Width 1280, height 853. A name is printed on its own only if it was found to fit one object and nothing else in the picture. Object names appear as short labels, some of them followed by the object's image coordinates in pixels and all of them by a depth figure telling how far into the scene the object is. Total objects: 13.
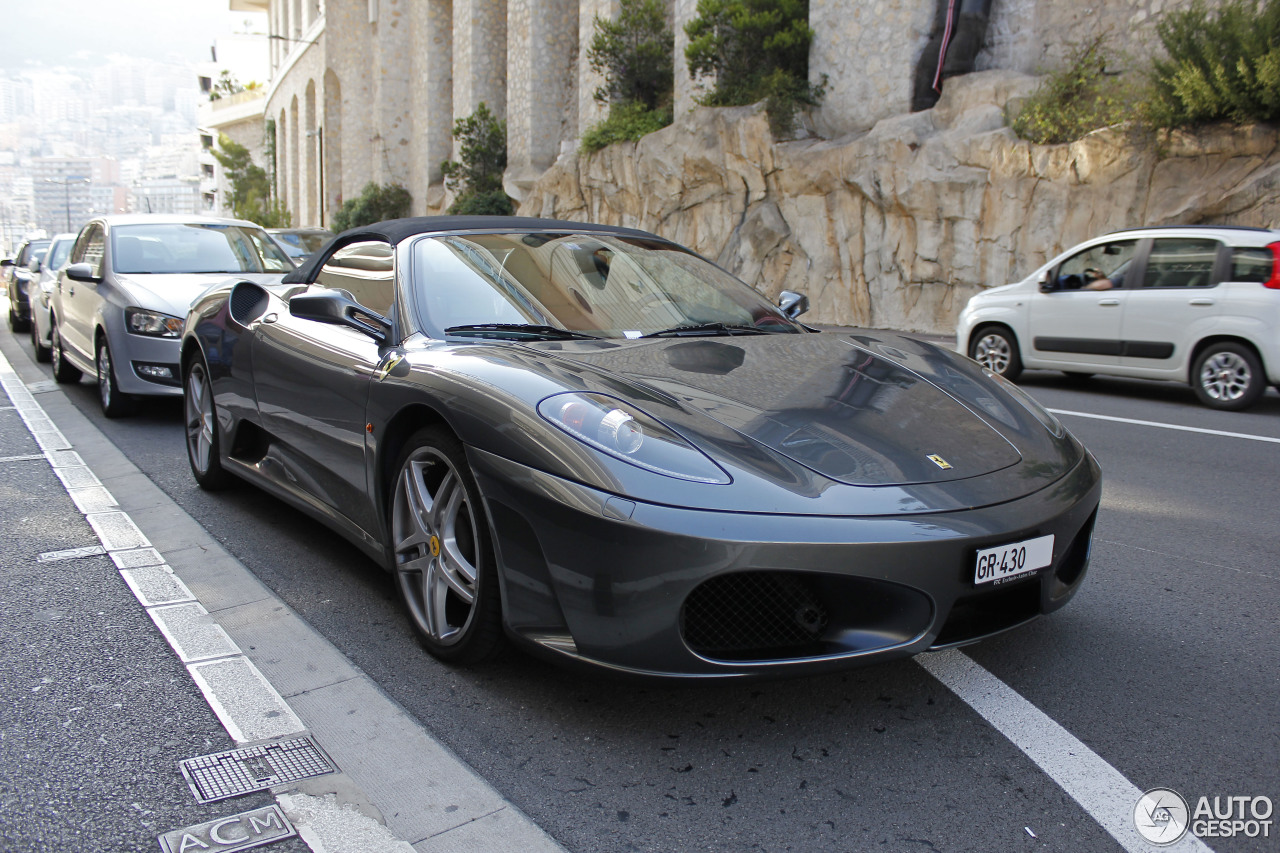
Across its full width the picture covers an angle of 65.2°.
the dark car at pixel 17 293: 15.36
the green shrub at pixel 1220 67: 12.38
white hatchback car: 8.47
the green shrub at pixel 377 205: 39.28
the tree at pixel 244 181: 69.06
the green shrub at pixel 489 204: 30.36
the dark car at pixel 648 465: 2.34
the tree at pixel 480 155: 32.75
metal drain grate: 2.28
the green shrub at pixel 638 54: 24.86
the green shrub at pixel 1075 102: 14.70
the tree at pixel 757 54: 19.77
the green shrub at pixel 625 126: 23.75
